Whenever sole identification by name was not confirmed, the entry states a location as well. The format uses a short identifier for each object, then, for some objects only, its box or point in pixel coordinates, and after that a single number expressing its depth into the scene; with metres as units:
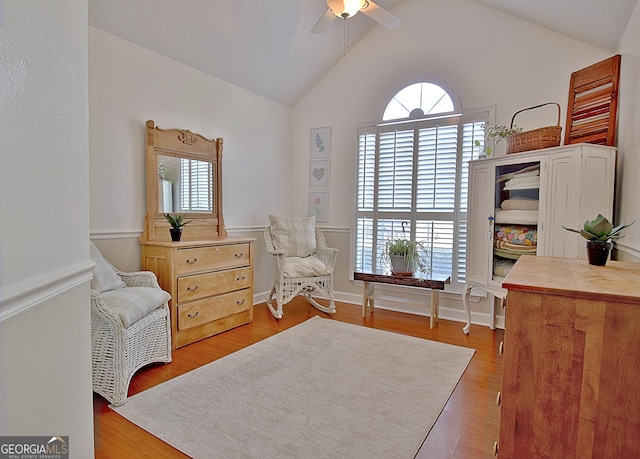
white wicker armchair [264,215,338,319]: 3.69
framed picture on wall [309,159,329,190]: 4.46
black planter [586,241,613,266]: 1.50
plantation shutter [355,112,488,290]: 3.63
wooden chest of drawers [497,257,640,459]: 0.97
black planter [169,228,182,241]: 3.07
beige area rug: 1.68
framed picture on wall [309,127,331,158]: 4.43
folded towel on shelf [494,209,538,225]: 2.77
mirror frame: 3.09
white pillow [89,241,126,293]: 2.37
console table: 3.38
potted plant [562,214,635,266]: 1.48
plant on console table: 3.62
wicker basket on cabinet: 2.66
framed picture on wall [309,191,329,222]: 4.48
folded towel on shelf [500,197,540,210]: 2.77
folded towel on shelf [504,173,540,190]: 2.73
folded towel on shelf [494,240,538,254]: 2.82
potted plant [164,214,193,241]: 3.07
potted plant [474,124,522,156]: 2.94
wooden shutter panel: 2.47
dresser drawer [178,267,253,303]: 2.84
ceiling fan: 2.39
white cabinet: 2.41
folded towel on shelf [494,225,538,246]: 2.80
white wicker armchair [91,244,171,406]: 2.03
